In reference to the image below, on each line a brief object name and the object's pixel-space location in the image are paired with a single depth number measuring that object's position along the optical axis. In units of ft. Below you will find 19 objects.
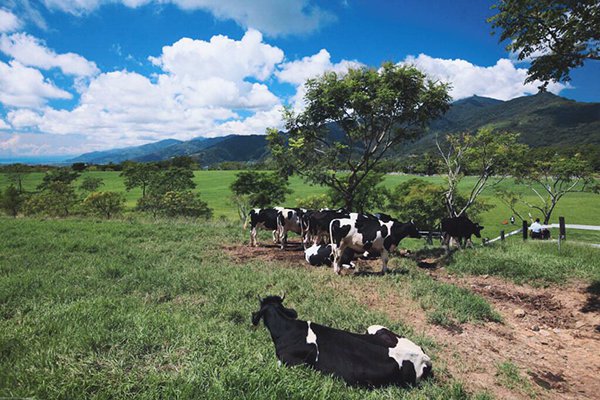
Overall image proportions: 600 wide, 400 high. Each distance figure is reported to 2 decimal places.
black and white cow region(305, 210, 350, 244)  41.61
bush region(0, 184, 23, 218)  163.43
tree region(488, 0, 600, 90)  21.57
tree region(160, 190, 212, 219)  162.20
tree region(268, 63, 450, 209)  41.88
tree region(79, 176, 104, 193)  223.71
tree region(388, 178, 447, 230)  127.24
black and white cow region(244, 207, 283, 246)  46.91
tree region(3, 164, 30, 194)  245.04
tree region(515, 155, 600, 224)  107.14
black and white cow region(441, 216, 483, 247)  39.65
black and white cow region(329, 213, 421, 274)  32.42
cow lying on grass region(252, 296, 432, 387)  13.25
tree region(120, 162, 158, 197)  207.31
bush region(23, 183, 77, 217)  147.43
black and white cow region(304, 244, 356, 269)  34.68
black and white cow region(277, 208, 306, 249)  46.65
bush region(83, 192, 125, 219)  152.66
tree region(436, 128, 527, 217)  48.26
